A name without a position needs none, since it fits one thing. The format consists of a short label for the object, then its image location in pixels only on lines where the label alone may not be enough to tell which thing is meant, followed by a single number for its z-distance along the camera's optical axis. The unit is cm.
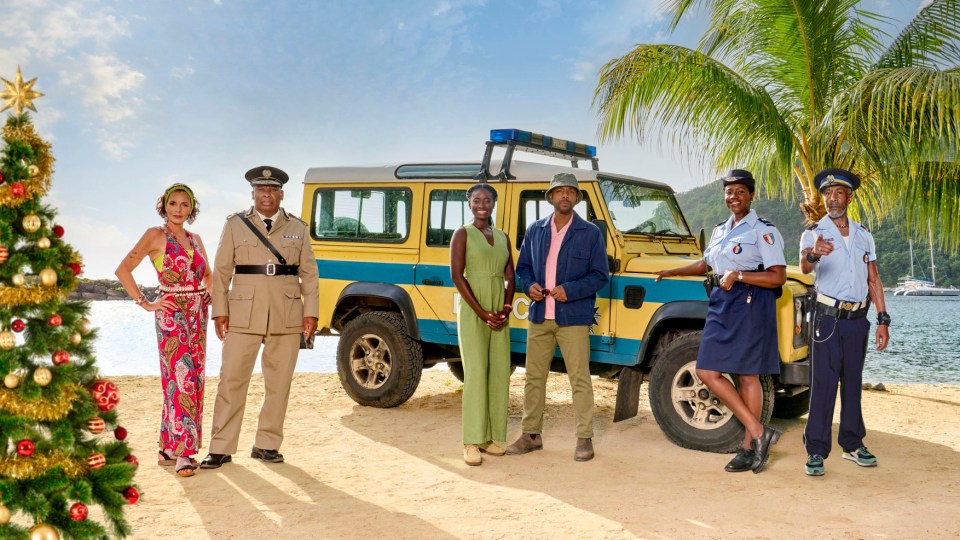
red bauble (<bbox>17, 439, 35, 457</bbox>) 361
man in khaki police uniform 569
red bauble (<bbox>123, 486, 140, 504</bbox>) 388
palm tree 958
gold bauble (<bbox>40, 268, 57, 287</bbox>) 372
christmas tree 364
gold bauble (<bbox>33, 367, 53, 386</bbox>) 363
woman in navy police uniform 555
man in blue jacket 597
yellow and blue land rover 642
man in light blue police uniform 564
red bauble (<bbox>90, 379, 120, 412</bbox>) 387
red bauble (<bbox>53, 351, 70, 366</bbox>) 372
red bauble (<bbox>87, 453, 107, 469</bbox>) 378
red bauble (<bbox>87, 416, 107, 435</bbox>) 382
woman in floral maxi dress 553
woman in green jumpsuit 591
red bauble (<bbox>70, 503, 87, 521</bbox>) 367
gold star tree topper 379
